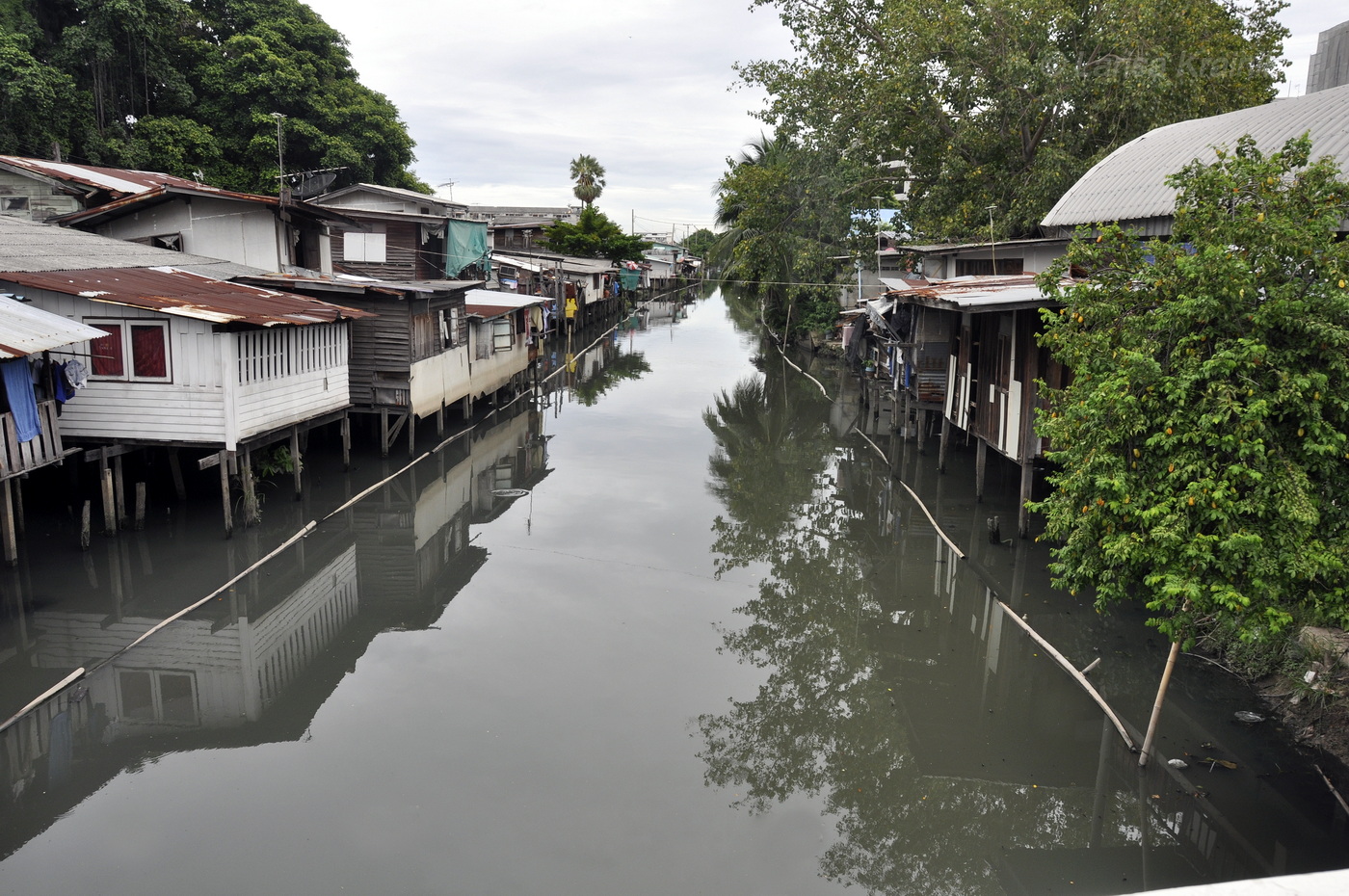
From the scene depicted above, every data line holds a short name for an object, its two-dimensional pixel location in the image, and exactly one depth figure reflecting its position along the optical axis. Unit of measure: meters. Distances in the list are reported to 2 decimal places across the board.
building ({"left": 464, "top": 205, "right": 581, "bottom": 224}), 70.62
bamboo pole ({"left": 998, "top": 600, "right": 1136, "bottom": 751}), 8.81
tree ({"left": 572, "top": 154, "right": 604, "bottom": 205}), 81.25
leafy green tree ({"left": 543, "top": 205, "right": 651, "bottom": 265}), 55.59
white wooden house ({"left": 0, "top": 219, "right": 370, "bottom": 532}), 13.19
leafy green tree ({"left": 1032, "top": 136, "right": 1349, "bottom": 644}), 6.41
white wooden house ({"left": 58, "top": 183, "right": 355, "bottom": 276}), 19.11
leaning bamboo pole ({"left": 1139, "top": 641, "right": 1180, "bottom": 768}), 7.58
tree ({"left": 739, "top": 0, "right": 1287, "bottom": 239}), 23.86
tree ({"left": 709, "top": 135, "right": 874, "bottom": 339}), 29.70
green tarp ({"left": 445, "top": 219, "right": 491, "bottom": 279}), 25.75
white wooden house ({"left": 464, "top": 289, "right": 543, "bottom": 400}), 24.94
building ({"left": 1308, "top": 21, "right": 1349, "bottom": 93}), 18.27
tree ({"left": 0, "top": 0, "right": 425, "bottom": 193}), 31.31
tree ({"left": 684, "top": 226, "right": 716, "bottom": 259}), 134.16
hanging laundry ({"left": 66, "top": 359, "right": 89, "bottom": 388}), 12.75
